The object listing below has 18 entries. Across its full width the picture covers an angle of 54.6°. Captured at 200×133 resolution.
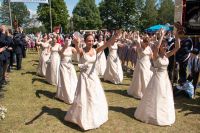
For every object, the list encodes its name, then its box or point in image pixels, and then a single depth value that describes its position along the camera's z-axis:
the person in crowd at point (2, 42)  7.07
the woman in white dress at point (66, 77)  6.75
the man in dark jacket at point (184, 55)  8.34
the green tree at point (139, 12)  56.02
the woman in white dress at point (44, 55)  10.22
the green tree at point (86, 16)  59.68
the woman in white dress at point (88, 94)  4.99
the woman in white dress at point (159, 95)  5.31
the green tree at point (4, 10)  77.48
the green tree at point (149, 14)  58.27
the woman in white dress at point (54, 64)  8.72
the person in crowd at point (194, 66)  7.40
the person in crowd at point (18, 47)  11.56
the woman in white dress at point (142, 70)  7.13
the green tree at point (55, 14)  46.65
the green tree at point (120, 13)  54.90
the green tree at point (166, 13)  60.39
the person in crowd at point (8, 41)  7.94
